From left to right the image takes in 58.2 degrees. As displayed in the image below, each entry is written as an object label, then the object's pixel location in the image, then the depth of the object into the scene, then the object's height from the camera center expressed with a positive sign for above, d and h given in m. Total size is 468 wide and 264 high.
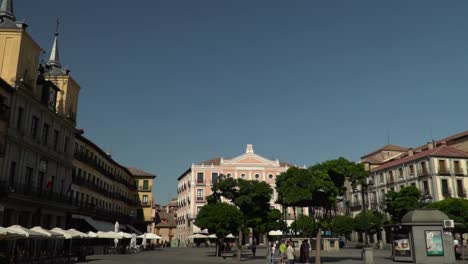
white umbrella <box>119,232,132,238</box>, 42.30 -0.08
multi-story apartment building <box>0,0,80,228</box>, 27.14 +7.08
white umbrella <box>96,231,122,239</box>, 36.78 -0.08
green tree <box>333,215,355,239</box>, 59.50 +1.38
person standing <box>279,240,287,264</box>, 27.23 -0.94
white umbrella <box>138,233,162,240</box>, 51.89 -0.21
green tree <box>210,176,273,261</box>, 38.78 +2.91
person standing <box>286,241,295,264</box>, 23.31 -1.05
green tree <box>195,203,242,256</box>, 35.50 +1.20
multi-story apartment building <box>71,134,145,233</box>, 43.44 +5.14
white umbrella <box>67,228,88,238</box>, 28.32 +0.00
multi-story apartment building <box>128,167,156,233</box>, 72.31 +6.40
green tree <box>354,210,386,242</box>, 54.50 +1.76
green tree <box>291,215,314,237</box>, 64.16 +1.47
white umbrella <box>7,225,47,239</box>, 21.03 +0.09
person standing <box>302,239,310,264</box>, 25.35 -0.99
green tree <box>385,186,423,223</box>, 42.03 +3.33
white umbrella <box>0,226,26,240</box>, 19.97 -0.01
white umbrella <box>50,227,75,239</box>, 26.44 +0.06
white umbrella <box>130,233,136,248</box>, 47.64 -0.87
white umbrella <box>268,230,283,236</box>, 64.29 +0.40
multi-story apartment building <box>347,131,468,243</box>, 55.94 +8.68
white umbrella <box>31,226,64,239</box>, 23.38 +0.05
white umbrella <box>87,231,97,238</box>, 33.03 -0.07
